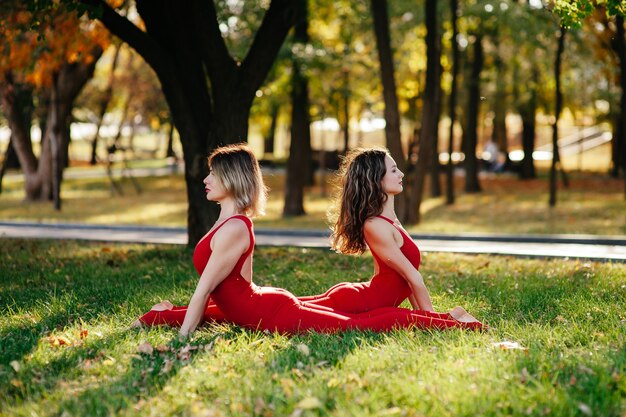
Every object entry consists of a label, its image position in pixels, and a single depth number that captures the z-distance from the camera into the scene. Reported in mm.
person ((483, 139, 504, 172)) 36338
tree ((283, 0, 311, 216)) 19859
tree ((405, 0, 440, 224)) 16859
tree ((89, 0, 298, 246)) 10773
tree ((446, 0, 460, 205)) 20109
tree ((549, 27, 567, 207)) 19031
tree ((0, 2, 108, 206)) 13570
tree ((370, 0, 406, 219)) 15688
